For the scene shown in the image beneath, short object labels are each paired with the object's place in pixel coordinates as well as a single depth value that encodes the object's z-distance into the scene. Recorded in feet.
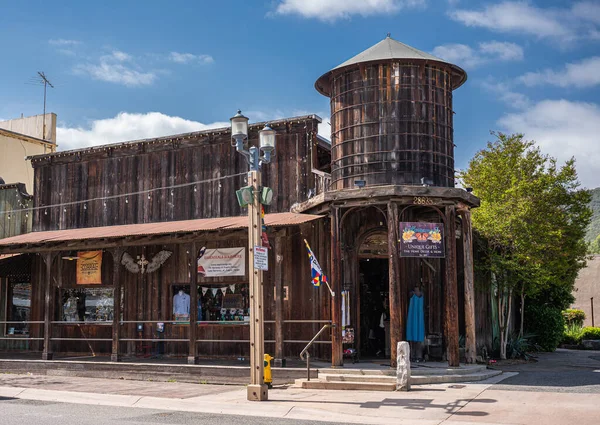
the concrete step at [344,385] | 45.39
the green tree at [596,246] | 277.62
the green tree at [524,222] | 64.39
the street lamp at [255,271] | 42.46
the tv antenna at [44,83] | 101.19
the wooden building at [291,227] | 51.90
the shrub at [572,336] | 92.38
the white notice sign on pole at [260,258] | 42.06
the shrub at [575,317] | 104.22
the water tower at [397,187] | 50.03
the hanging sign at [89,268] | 68.39
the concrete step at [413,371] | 47.98
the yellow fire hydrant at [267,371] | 45.98
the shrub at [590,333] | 94.22
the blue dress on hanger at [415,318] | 53.31
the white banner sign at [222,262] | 61.21
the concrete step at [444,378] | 46.42
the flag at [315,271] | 52.34
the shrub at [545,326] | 78.95
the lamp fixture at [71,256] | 69.15
